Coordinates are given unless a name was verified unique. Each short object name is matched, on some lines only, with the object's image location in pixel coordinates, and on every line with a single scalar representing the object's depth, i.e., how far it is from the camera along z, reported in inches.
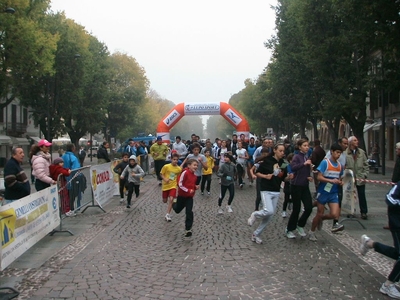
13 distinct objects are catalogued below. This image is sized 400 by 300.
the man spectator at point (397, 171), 367.9
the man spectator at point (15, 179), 321.9
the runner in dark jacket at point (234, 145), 758.2
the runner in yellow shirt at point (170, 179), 420.8
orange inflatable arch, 1190.3
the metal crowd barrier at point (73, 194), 406.0
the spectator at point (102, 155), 630.5
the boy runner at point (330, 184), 325.4
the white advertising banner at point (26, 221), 246.1
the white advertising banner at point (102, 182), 493.4
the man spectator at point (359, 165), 424.5
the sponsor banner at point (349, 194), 405.4
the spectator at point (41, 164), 374.0
